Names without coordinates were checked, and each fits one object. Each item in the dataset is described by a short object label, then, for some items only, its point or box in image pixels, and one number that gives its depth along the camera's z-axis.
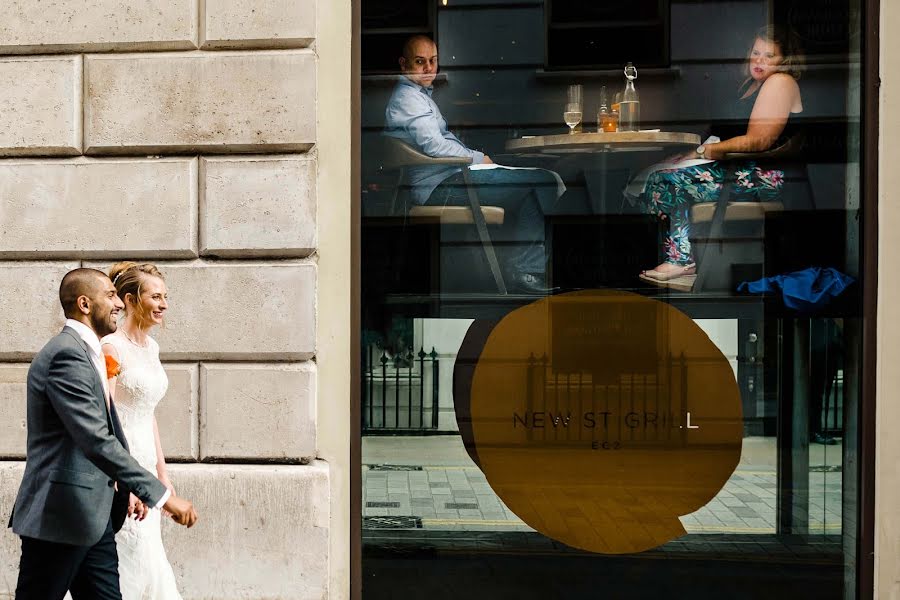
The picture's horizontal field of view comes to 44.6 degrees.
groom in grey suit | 4.31
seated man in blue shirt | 6.16
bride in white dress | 5.02
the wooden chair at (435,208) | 6.21
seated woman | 6.04
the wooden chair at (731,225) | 6.06
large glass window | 6.04
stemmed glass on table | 6.10
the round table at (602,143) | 6.05
